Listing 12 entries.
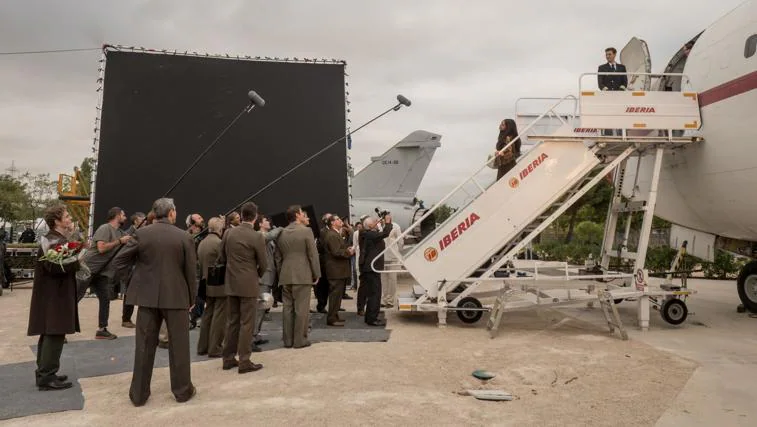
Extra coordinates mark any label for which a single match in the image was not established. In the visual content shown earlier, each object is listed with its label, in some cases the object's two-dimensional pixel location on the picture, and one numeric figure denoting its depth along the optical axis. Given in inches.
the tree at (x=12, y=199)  1502.2
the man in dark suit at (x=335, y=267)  291.0
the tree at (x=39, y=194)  1761.8
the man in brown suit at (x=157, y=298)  154.7
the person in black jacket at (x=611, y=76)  291.4
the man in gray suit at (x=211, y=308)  218.7
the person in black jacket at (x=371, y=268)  293.3
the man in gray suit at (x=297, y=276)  230.2
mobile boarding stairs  273.1
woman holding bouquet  163.8
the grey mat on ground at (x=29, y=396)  149.5
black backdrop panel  426.3
